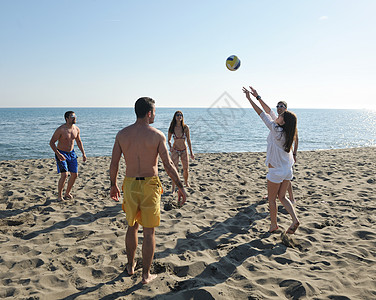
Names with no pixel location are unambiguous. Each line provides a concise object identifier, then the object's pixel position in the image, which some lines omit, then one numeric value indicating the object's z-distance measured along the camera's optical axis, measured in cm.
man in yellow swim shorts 278
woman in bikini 640
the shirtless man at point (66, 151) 555
